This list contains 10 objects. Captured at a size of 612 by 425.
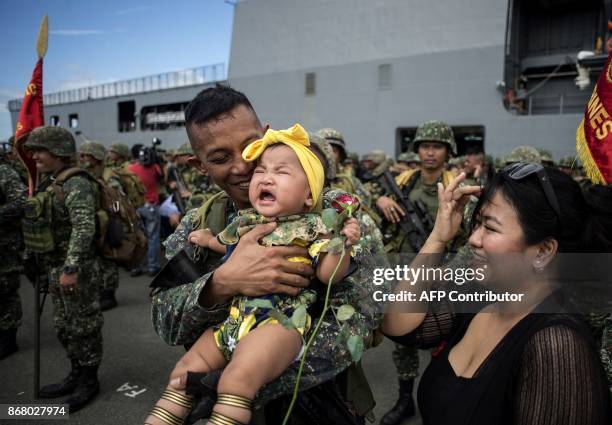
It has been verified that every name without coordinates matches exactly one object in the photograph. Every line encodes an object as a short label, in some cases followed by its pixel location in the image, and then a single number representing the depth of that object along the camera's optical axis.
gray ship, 15.60
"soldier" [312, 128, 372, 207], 4.77
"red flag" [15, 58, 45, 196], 3.98
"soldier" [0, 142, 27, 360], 4.38
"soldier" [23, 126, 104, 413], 3.61
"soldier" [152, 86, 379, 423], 1.38
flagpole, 3.51
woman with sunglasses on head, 1.26
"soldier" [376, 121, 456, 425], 4.22
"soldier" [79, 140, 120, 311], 5.93
